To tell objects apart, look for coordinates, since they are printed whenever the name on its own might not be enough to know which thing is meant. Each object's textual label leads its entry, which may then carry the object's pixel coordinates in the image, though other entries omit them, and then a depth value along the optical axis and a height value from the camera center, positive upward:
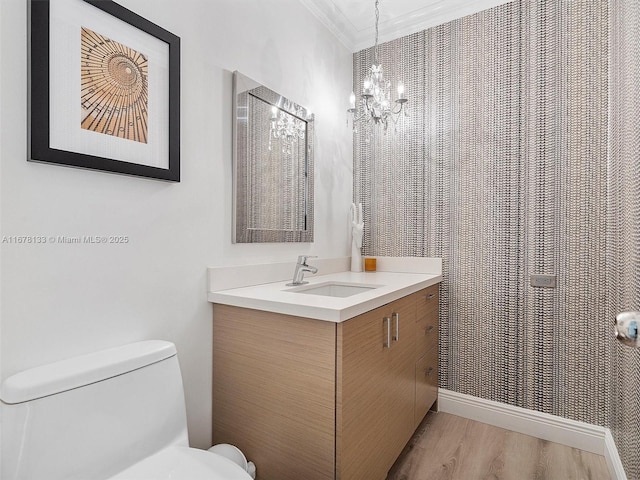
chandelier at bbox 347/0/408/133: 1.91 +0.77
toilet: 0.86 -0.51
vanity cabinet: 1.19 -0.58
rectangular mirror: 1.64 +0.36
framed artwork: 0.99 +0.47
